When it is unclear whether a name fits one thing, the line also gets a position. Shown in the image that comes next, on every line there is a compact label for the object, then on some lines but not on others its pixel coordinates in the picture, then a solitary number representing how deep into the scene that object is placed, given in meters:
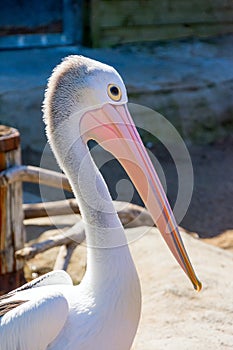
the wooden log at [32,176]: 4.92
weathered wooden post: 4.97
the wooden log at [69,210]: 5.41
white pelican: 2.91
